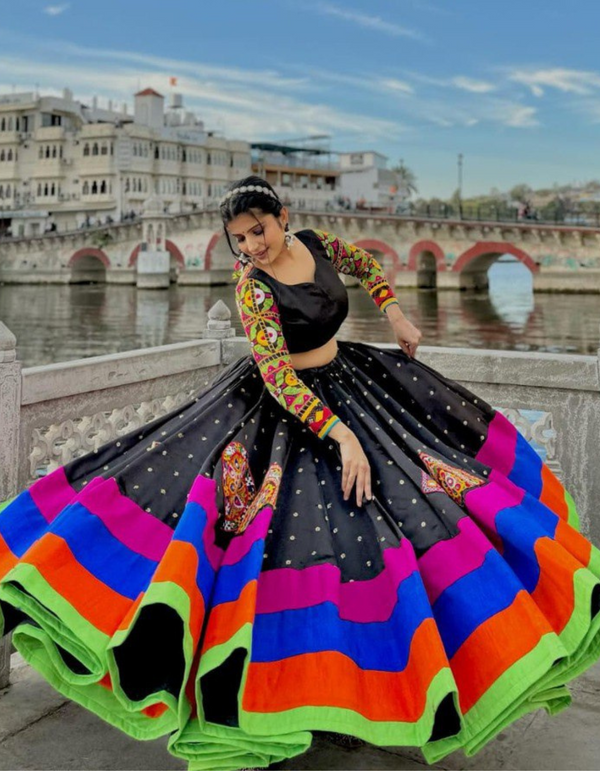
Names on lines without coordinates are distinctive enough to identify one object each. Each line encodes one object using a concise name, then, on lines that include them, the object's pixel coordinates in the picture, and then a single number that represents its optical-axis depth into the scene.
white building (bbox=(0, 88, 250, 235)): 57.19
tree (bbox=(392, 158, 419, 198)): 78.75
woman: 1.97
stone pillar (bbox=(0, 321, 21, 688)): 2.95
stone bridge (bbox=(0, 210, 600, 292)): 42.28
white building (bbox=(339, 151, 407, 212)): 72.19
